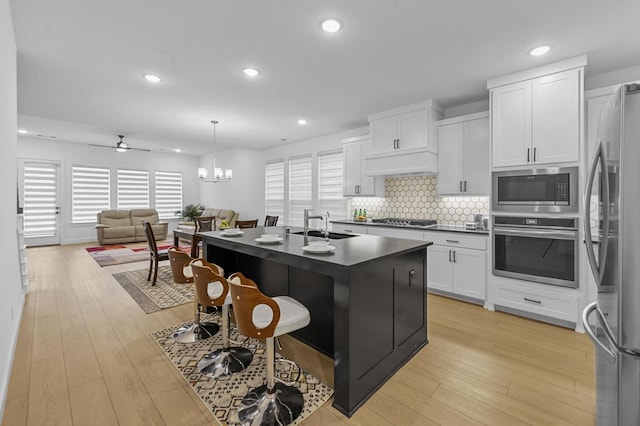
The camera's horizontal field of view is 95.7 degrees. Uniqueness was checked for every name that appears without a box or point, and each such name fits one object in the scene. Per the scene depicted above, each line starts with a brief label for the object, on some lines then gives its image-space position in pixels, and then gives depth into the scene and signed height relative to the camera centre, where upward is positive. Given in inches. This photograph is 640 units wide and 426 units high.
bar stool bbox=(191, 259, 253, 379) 87.4 -33.3
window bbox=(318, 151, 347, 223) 248.5 +22.1
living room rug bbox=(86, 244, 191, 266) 241.3 -39.7
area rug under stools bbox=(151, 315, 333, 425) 72.9 -48.8
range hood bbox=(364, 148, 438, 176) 170.7 +29.8
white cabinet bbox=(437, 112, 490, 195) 154.8 +31.1
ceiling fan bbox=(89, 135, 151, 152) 280.9 +63.8
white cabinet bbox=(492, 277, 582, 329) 119.6 -40.0
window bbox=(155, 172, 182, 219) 383.9 +23.1
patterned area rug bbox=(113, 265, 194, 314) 145.4 -45.4
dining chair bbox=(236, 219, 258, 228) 208.6 -10.0
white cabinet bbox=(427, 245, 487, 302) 143.3 -31.6
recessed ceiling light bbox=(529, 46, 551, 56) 111.9 +63.0
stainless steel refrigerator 45.0 -8.0
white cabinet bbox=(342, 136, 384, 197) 208.8 +28.5
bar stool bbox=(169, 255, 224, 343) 108.1 -45.4
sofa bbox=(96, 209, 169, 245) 311.0 -17.3
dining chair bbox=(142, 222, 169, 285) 175.8 -26.6
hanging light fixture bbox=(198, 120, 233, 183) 244.7 +32.9
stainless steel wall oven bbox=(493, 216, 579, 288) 119.4 -16.8
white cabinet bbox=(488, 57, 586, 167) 119.0 +41.7
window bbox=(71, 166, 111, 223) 327.0 +21.1
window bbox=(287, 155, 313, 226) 276.1 +21.8
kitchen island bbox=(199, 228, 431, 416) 73.3 -27.4
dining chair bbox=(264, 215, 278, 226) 249.1 -9.0
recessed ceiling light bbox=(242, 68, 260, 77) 133.7 +65.3
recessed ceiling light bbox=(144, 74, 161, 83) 141.1 +65.8
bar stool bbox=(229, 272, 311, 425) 67.5 -29.7
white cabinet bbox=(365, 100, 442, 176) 170.2 +43.2
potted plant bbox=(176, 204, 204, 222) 383.9 -1.8
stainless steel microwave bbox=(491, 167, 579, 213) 120.6 +8.9
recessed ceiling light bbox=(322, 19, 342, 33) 97.7 +64.0
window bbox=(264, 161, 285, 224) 306.5 +23.3
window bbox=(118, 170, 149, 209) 354.9 +27.2
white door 299.4 +10.6
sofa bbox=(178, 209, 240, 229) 333.4 -5.3
